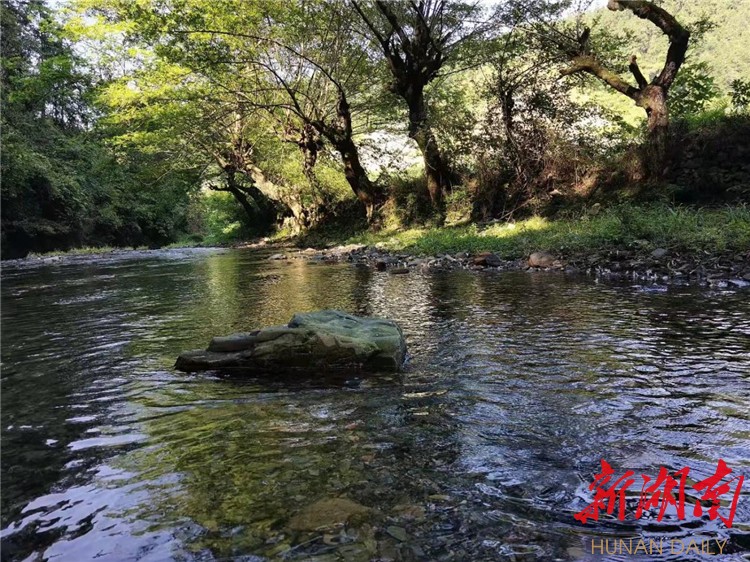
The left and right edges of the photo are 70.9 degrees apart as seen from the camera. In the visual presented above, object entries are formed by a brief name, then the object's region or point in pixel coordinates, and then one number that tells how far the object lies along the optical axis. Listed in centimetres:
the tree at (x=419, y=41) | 1916
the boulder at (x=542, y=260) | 1200
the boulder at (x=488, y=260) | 1304
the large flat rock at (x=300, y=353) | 500
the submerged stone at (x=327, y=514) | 241
